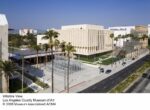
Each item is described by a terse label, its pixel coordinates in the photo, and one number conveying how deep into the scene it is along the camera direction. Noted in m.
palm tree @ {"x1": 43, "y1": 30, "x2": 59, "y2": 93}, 19.56
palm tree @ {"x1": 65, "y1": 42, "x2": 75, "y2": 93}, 19.86
